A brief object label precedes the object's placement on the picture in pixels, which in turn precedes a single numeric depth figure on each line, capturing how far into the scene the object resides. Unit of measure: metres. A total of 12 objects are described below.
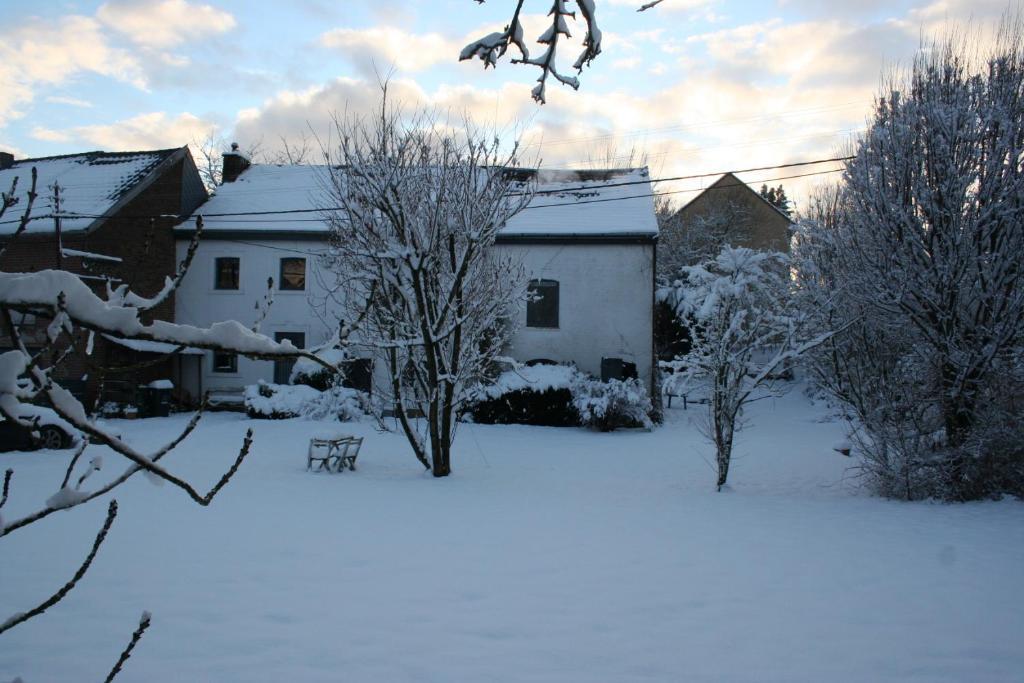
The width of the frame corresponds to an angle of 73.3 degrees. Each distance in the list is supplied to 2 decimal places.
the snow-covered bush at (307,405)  19.11
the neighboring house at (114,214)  18.50
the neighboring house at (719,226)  35.12
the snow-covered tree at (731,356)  10.73
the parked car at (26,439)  13.37
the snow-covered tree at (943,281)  9.85
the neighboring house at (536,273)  21.22
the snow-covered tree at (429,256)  10.72
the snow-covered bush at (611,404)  18.20
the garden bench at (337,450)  11.85
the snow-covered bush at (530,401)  18.94
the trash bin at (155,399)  19.77
